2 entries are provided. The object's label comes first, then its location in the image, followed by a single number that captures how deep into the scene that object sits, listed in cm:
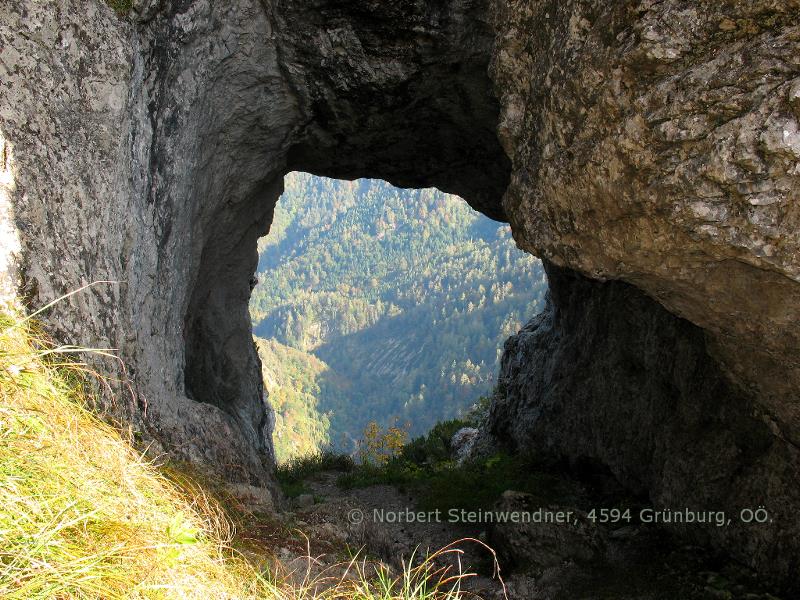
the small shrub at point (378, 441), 2467
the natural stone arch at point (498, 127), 607
